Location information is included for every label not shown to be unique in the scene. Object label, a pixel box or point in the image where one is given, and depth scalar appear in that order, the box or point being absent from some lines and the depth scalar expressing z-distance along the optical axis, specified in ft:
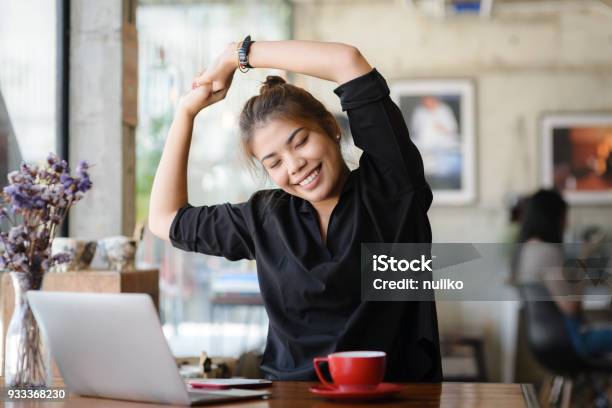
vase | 9.54
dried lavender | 9.67
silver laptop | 8.56
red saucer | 8.73
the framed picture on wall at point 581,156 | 30.80
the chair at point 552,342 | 20.62
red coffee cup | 8.81
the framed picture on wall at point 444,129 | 31.37
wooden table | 8.70
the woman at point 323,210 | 9.86
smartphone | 9.32
